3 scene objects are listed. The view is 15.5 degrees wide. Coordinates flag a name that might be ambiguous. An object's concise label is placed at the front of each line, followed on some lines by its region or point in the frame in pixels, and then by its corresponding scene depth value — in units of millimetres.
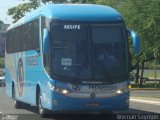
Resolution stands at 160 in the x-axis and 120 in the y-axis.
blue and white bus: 17266
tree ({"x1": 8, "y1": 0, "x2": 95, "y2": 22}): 79375
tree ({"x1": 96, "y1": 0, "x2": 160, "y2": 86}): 35312
